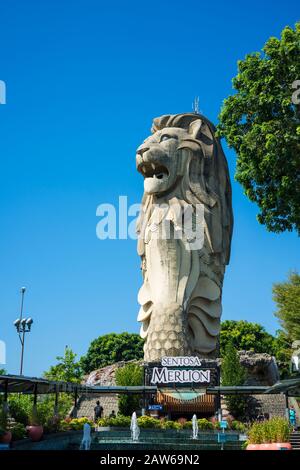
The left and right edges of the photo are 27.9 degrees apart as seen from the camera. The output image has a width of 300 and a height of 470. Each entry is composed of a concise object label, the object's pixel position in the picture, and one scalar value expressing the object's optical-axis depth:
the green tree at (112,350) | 67.88
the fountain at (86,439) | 19.89
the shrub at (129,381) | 34.50
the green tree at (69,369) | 53.25
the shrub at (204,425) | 27.22
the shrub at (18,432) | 17.57
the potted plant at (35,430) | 18.70
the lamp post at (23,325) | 35.90
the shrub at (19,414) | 21.48
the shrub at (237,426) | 27.41
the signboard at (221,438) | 20.42
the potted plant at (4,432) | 15.91
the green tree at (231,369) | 37.16
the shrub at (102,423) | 27.23
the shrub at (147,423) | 26.66
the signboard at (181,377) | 32.28
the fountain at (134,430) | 24.03
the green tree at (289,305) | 42.06
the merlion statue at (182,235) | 40.69
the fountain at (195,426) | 24.85
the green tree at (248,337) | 61.28
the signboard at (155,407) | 30.39
